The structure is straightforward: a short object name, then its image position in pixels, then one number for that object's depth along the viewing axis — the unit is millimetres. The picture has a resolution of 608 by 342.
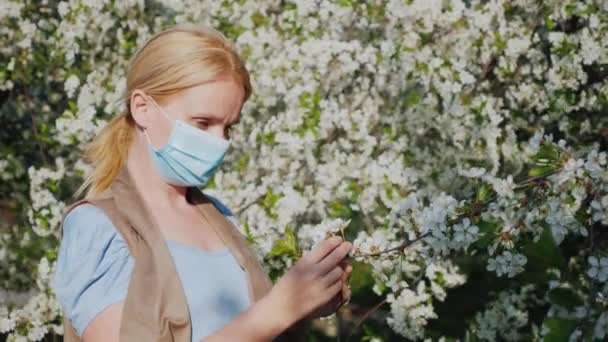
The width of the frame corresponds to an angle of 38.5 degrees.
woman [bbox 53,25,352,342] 1897
